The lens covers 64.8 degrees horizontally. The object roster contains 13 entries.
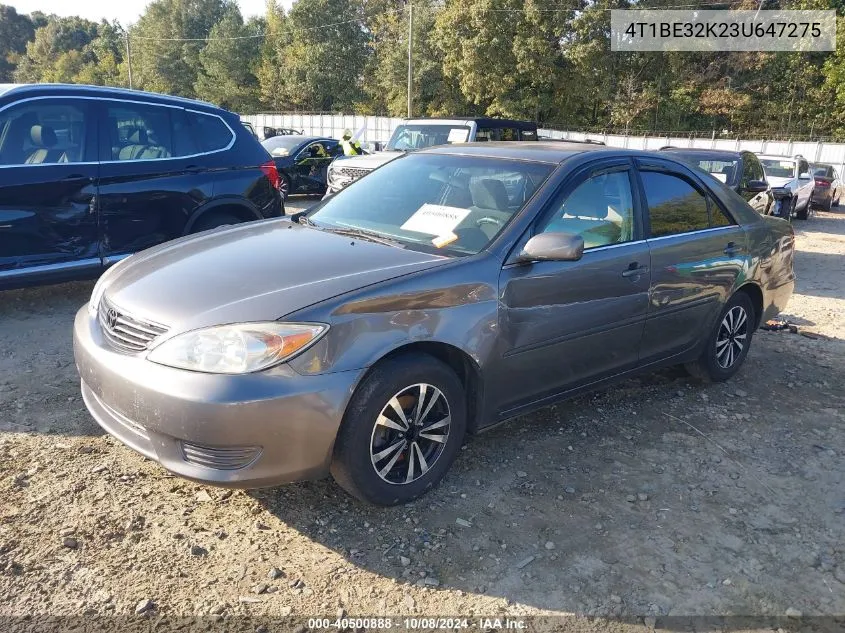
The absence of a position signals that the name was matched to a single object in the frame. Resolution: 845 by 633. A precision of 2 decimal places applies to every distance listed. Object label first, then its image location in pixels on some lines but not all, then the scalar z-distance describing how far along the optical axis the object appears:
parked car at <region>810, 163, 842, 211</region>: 18.59
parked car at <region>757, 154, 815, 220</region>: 15.03
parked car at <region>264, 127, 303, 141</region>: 28.51
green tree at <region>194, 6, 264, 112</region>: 64.56
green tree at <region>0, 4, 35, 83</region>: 105.69
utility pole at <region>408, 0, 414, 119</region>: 37.12
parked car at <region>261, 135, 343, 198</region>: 14.63
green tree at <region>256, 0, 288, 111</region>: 61.78
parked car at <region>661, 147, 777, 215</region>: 10.92
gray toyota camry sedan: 2.64
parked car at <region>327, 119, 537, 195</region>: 10.41
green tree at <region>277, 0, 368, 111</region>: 57.41
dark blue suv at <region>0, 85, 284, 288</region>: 5.18
